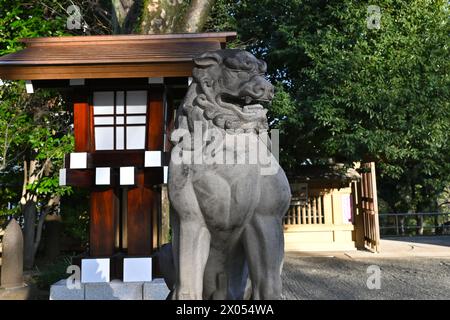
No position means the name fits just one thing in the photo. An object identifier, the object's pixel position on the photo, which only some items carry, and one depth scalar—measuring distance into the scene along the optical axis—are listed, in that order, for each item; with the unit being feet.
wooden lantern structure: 17.24
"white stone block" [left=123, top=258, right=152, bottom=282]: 18.01
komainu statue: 7.50
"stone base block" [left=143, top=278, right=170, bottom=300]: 17.79
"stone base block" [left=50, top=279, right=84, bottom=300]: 17.65
